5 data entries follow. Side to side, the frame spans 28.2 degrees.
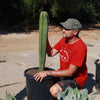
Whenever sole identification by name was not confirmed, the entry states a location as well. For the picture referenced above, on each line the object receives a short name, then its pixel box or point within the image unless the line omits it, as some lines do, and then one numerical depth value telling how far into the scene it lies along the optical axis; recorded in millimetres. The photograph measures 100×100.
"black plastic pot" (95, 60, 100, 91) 3635
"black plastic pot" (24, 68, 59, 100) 2854
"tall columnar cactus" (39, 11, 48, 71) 2828
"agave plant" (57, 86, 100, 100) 1609
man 2824
